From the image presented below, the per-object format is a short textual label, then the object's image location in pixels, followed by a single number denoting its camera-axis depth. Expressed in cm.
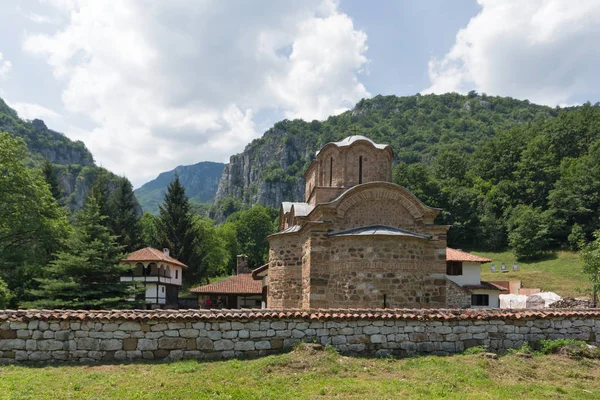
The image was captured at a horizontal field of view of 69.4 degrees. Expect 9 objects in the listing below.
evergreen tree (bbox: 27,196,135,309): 1636
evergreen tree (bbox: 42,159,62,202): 3381
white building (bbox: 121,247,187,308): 2773
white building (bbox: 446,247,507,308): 2547
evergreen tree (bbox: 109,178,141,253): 3469
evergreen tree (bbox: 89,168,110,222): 2995
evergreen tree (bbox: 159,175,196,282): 3603
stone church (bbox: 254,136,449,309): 1351
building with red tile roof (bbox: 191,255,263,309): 2778
